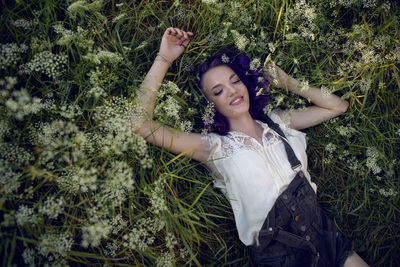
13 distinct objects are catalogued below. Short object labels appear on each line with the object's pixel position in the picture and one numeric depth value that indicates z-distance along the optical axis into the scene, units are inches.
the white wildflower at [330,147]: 111.7
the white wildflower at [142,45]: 93.9
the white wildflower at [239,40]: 94.8
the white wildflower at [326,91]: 98.5
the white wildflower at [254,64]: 96.6
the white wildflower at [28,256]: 69.6
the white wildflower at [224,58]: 99.1
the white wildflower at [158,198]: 77.3
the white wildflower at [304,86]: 94.8
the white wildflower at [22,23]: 81.6
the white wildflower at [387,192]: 109.4
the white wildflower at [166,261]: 84.7
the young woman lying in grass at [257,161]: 90.8
